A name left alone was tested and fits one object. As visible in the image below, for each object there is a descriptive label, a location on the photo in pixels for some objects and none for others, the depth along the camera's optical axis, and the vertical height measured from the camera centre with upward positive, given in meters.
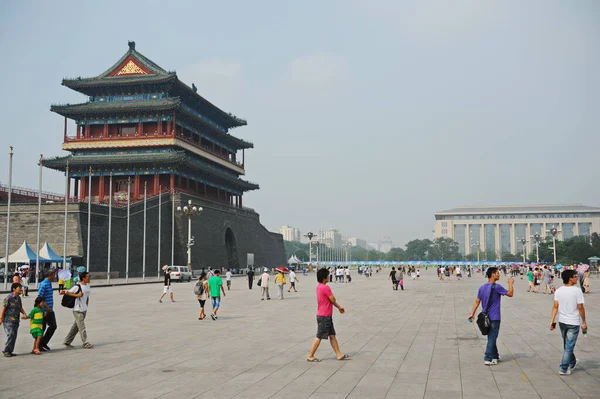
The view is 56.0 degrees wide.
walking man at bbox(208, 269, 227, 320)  17.02 -1.25
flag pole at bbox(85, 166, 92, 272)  39.88 -0.56
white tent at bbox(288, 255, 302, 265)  84.15 -1.90
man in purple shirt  9.30 -1.04
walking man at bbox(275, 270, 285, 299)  25.42 -1.49
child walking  10.72 -1.42
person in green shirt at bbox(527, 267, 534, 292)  32.03 -1.86
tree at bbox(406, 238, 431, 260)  182.12 -0.64
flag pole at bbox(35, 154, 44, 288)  31.88 +3.83
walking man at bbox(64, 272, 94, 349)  11.49 -1.17
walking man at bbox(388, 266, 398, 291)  33.81 -1.90
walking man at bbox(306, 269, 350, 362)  9.67 -1.22
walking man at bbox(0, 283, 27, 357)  10.41 -1.24
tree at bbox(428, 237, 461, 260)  165.12 -0.96
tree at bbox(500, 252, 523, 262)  142.00 -3.03
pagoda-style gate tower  56.25 +12.17
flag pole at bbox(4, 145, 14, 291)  29.80 +4.17
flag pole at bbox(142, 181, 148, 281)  44.75 -1.39
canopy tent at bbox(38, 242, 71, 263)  36.44 -0.25
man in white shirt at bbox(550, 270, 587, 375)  8.55 -1.08
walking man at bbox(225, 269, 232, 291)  32.34 -1.72
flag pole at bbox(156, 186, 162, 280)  47.95 +2.96
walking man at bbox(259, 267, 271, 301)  24.78 -1.44
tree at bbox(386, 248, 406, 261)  191.24 -3.35
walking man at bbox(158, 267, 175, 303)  23.62 -1.35
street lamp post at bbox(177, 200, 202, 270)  47.53 +3.07
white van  43.44 -1.86
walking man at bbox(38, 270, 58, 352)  11.20 -1.19
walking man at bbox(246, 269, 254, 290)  32.97 -1.53
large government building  160.75 +6.66
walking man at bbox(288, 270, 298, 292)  31.57 -1.66
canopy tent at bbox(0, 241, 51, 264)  34.66 -0.23
